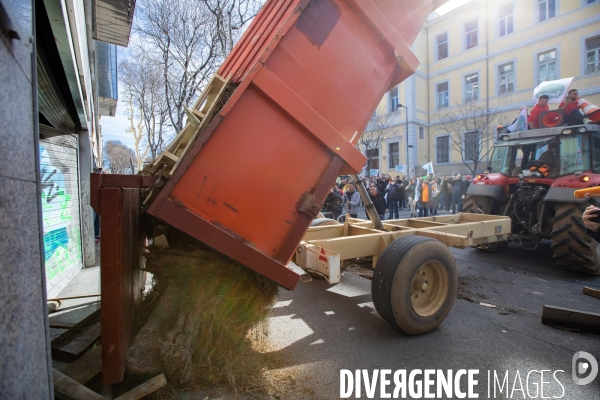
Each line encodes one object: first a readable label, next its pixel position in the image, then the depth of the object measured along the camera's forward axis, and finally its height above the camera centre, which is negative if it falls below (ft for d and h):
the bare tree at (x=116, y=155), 143.89 +20.91
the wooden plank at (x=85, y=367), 7.25 -3.96
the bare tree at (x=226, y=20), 41.14 +23.22
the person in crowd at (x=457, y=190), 49.26 +0.43
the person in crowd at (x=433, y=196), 47.19 -0.41
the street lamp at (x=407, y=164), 90.68 +8.35
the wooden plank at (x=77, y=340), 8.29 -3.90
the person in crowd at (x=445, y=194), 52.31 -0.24
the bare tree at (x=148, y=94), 57.41 +20.50
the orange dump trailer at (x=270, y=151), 7.23 +1.17
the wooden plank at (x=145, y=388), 7.14 -4.35
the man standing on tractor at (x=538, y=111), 22.59 +5.73
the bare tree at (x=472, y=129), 72.90 +14.97
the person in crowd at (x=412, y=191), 55.74 +0.46
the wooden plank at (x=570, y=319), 11.57 -4.67
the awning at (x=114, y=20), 18.18 +11.25
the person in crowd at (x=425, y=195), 46.32 -0.25
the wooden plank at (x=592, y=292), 13.01 -4.14
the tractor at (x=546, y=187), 18.33 +0.32
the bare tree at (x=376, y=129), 81.25 +16.87
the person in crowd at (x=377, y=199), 39.11 -0.64
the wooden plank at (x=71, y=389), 6.46 -3.84
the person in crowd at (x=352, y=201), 36.88 -0.79
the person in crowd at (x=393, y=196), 47.37 -0.34
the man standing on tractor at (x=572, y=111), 21.25 +5.36
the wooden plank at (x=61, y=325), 10.13 -4.06
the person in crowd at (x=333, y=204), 37.50 -1.12
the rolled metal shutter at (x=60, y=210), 16.72 -0.71
